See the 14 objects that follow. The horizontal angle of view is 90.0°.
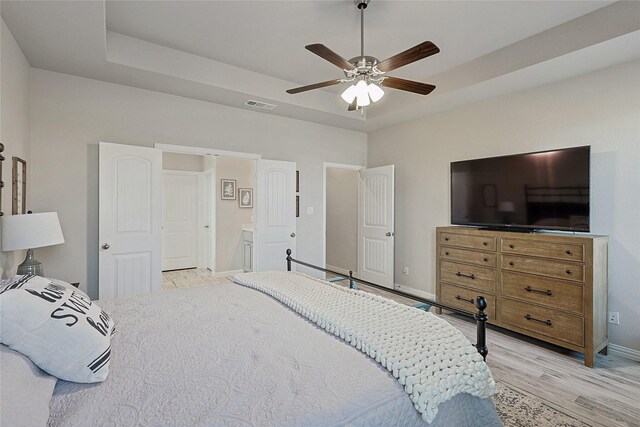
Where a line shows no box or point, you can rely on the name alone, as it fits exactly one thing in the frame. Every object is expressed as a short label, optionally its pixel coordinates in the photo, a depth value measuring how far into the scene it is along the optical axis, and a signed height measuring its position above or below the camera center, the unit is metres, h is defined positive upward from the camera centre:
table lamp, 2.09 -0.15
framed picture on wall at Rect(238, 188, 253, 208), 6.01 +0.29
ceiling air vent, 3.91 +1.35
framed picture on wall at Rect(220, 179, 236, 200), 5.79 +0.42
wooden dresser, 2.60 -0.64
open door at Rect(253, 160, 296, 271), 4.27 -0.02
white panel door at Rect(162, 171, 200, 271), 6.14 -0.15
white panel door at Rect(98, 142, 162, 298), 3.17 -0.08
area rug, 1.90 -1.24
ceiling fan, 2.11 +1.02
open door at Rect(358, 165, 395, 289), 4.73 -0.20
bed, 0.92 -0.57
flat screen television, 2.84 +0.22
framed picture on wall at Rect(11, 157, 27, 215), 2.41 +0.20
